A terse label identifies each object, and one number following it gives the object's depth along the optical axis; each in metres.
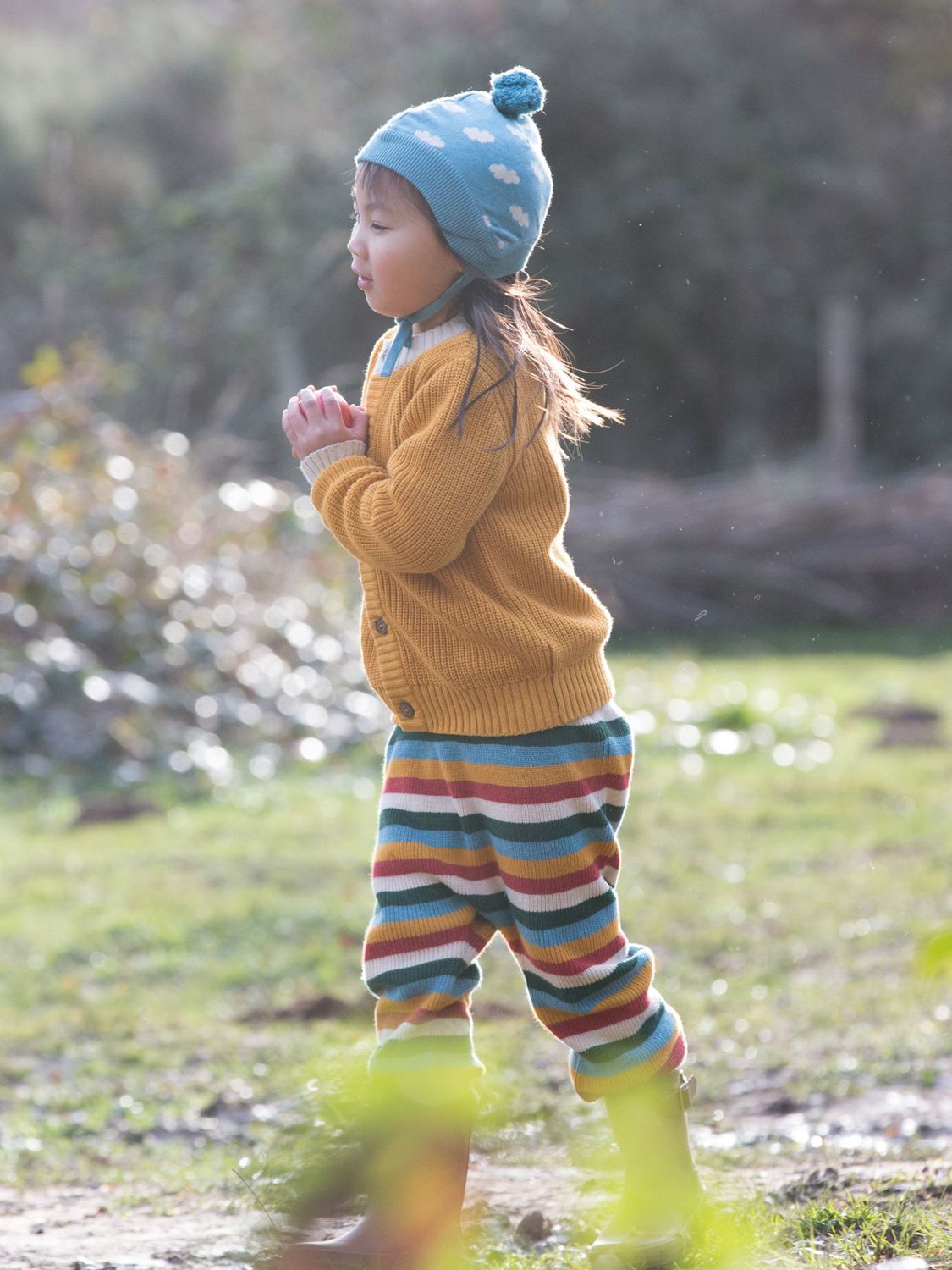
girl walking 4.35
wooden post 26.87
